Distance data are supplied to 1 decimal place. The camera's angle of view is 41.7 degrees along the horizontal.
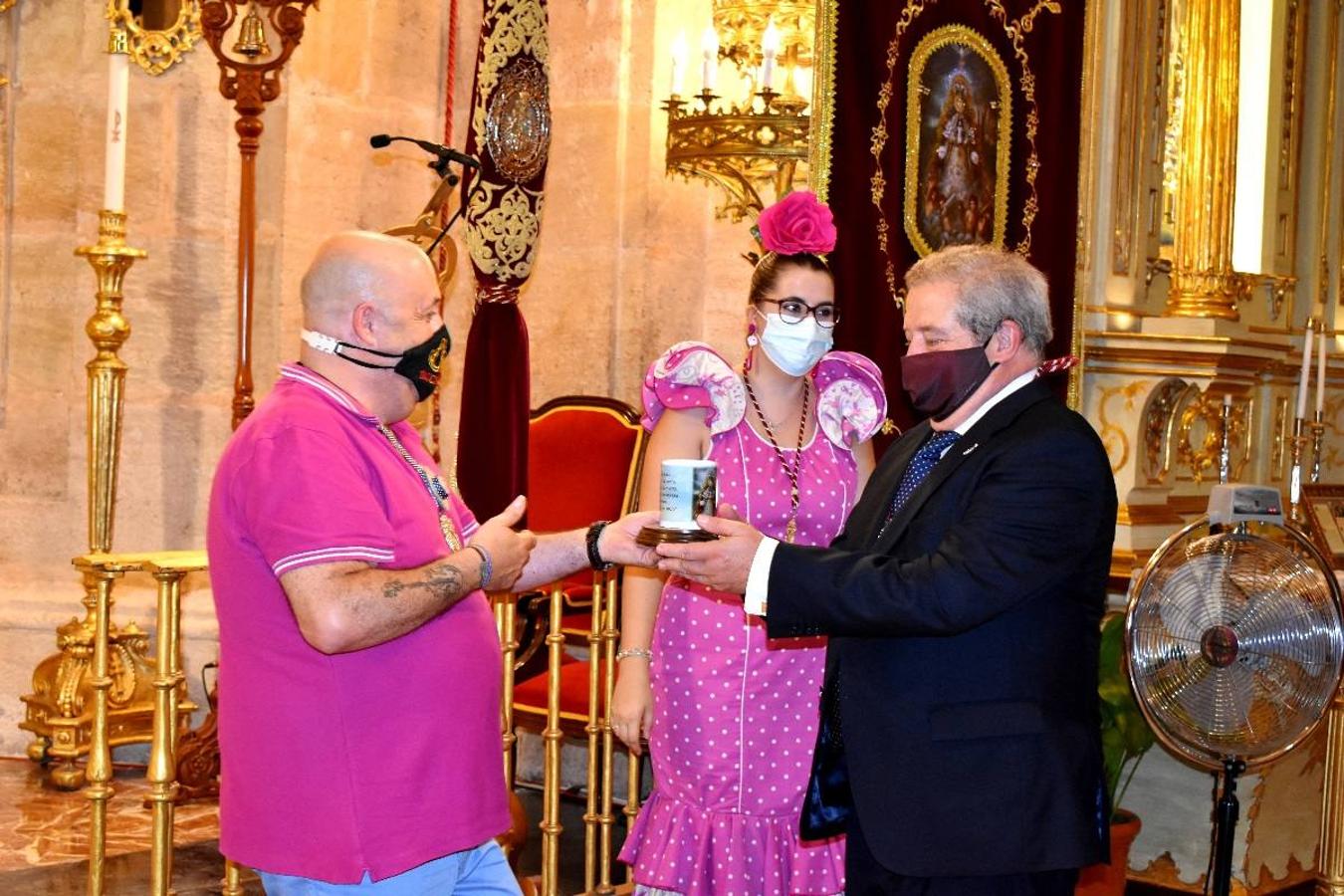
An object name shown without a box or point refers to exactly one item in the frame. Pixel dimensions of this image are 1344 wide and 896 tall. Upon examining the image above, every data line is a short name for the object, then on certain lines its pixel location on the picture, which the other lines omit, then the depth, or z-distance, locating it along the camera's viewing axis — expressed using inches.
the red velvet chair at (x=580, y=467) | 232.4
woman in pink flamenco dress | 144.4
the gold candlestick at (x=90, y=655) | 207.2
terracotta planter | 187.5
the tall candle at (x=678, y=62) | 235.3
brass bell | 214.1
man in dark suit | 113.0
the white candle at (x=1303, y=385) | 182.5
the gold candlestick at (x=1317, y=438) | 204.2
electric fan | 155.8
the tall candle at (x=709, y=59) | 230.1
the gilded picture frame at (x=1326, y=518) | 223.9
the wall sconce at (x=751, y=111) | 229.8
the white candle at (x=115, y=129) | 192.7
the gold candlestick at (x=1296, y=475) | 186.9
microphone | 155.6
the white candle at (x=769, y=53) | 222.7
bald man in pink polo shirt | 105.7
